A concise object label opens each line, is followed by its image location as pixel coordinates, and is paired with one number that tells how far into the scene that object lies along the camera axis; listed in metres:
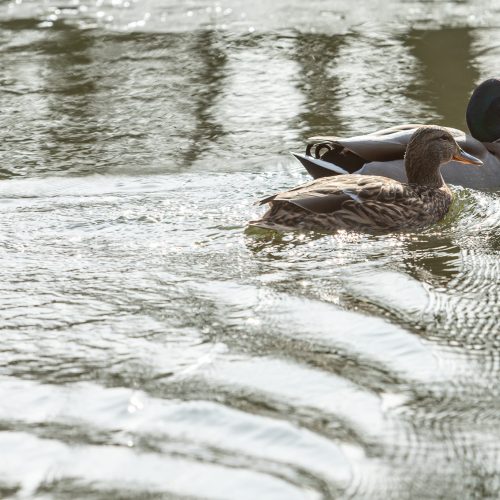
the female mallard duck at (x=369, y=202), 12.37
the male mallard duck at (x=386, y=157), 13.95
